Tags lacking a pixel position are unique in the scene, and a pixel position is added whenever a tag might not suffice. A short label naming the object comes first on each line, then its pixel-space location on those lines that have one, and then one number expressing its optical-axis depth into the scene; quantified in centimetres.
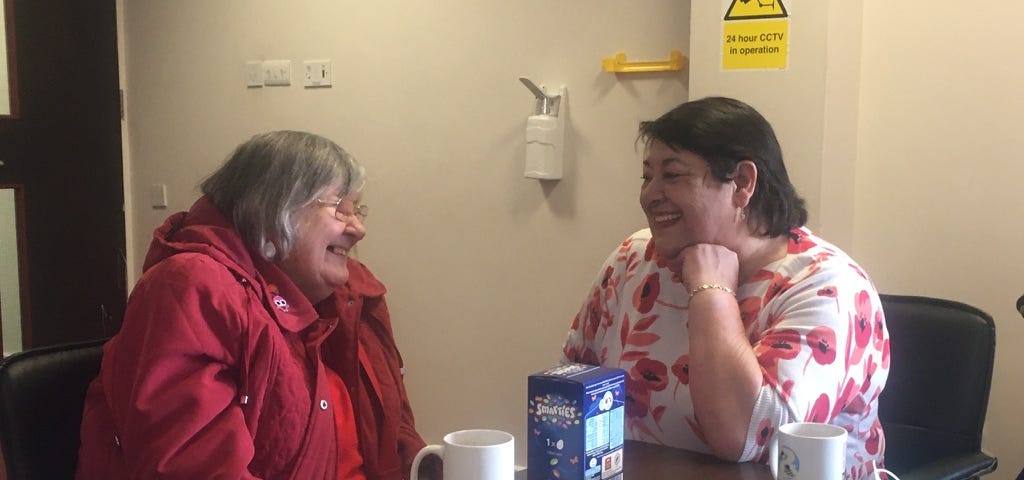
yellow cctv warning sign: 226
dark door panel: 320
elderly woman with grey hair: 135
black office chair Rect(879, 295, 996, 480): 179
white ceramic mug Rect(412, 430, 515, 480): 103
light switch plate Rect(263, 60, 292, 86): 338
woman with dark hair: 138
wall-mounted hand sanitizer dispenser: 287
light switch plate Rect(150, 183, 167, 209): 368
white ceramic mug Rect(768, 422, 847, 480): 106
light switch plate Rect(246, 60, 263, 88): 343
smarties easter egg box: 110
